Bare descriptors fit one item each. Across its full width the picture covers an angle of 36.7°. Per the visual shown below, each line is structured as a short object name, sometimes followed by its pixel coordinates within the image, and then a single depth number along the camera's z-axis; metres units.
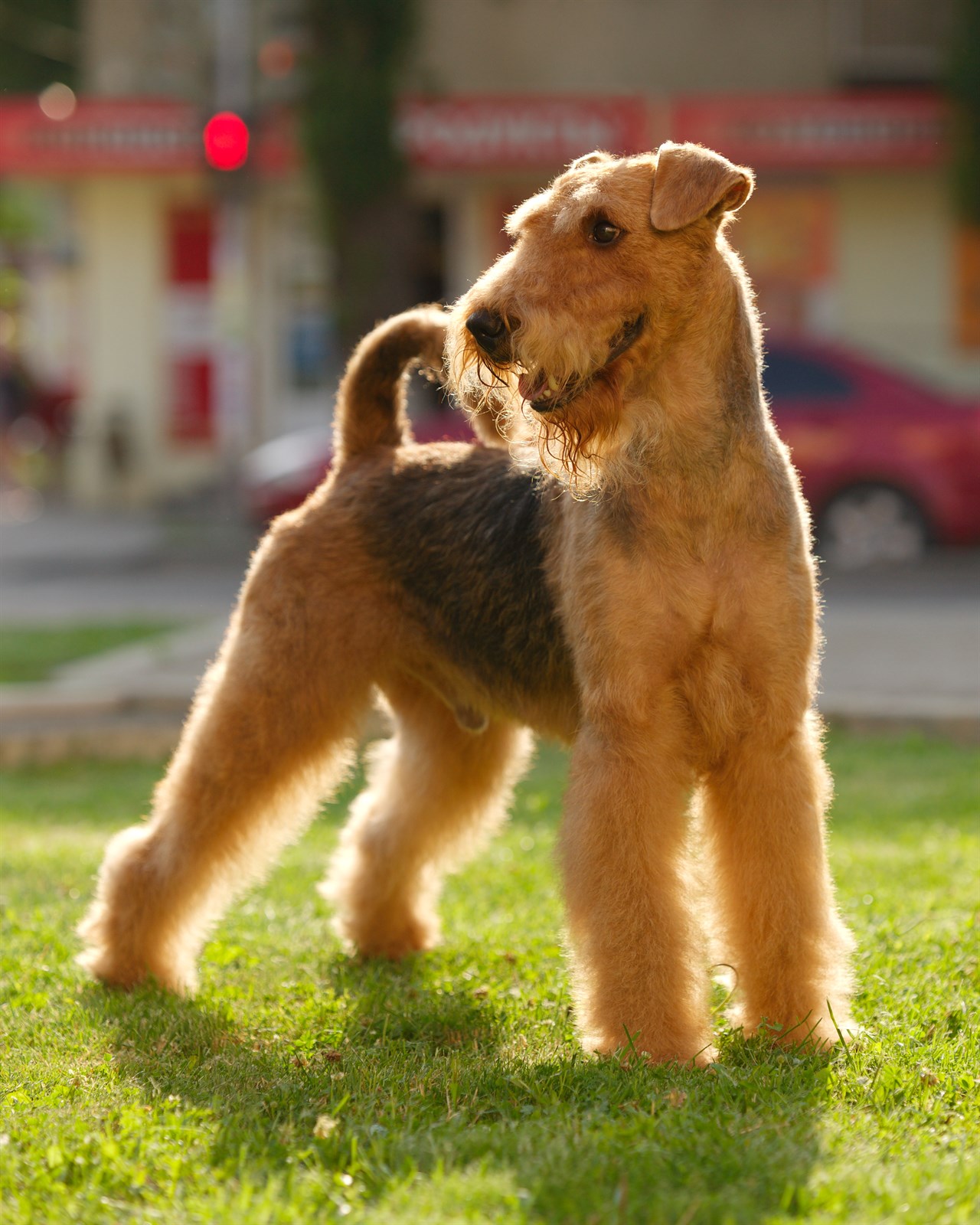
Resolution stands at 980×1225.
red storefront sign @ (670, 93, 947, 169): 17.25
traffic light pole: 15.67
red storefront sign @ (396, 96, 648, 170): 17.36
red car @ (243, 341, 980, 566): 12.76
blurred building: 17.27
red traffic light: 14.80
